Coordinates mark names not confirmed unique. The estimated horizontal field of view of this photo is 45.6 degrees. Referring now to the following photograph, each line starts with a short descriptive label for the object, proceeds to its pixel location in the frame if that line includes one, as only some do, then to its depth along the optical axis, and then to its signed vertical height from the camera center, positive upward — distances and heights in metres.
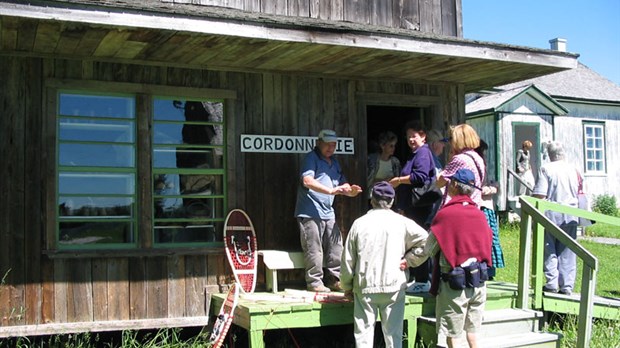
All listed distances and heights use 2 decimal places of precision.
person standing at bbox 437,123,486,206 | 6.62 +0.25
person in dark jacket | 7.32 +0.07
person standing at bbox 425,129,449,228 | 8.20 +0.50
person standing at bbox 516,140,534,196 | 18.83 +0.44
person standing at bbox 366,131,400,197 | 8.58 +0.29
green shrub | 22.20 -0.64
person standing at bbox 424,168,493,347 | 6.10 -0.60
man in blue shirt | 7.76 -0.23
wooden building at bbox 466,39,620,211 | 20.30 +1.83
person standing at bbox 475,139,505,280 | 7.14 -0.32
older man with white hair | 8.38 -0.36
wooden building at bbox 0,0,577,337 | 7.01 +0.68
